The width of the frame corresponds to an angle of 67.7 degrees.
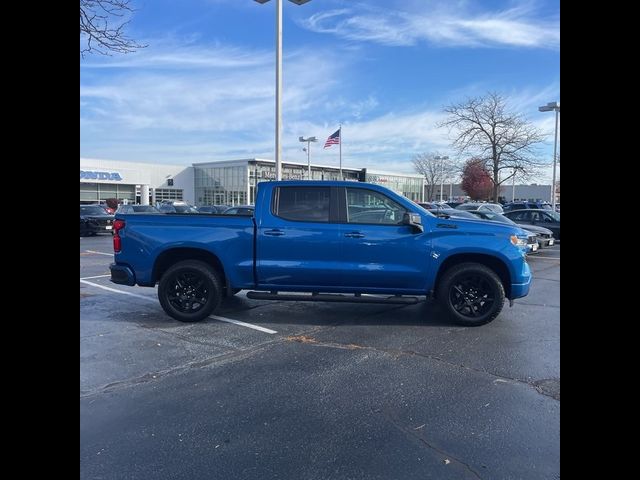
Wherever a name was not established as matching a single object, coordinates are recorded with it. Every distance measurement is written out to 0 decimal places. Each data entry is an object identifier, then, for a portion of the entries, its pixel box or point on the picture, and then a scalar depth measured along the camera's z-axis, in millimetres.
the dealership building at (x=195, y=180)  58719
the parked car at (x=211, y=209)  26250
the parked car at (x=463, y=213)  16152
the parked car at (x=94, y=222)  24250
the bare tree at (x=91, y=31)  5879
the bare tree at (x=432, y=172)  62356
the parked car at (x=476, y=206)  25216
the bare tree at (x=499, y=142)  33500
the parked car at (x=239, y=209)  18089
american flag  32312
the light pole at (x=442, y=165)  57462
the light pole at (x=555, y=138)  26016
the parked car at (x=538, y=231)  16312
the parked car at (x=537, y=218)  19000
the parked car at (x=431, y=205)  28131
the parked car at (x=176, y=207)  30686
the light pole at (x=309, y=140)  42500
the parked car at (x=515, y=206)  30570
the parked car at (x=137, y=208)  25680
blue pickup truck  6367
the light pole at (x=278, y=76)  12773
